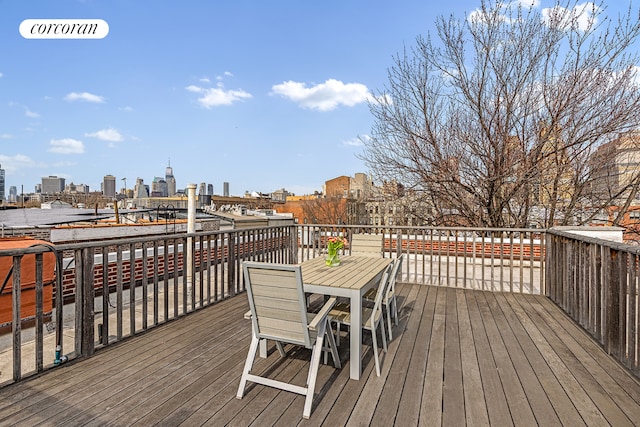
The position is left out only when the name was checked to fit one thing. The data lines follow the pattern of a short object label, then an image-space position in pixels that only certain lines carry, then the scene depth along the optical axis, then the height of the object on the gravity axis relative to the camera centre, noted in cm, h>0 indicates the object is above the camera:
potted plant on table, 332 -44
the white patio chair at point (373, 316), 246 -87
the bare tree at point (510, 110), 652 +220
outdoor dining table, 238 -59
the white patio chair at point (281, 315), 190 -67
